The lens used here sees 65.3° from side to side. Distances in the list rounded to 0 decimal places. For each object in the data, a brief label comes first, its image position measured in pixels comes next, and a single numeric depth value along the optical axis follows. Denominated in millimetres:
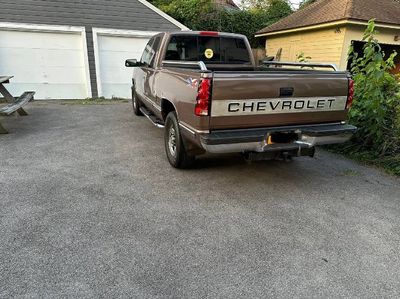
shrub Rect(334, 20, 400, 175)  5074
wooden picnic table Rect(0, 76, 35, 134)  6046
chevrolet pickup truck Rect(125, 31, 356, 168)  3357
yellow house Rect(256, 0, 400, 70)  11438
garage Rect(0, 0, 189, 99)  9695
